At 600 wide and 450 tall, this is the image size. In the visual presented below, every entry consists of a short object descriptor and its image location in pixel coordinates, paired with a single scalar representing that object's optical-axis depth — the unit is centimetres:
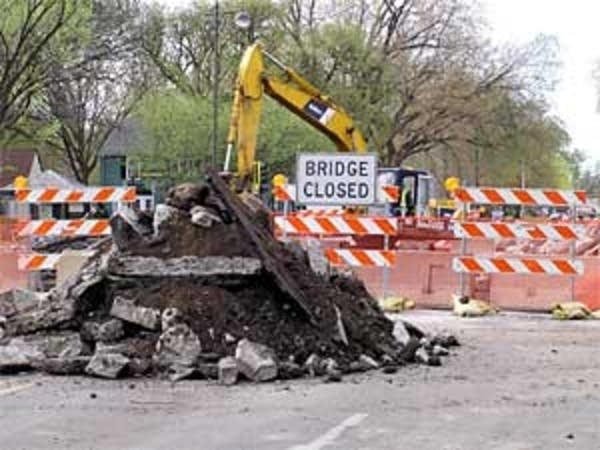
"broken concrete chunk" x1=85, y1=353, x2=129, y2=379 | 1205
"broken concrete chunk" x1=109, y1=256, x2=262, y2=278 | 1337
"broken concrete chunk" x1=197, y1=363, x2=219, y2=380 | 1203
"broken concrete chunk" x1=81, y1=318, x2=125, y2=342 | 1267
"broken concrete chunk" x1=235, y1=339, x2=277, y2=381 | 1193
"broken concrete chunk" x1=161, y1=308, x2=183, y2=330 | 1255
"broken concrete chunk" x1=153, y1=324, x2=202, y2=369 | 1226
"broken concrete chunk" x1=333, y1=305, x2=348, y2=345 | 1307
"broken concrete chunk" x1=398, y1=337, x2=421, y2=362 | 1328
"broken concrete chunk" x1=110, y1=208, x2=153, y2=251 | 1378
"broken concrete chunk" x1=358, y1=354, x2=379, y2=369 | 1270
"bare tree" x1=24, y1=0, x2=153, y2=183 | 4794
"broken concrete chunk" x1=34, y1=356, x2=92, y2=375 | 1230
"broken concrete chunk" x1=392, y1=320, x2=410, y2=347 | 1384
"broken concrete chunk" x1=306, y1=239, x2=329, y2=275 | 1438
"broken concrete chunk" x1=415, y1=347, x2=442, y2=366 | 1320
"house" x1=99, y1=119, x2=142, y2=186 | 7188
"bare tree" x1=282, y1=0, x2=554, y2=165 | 5709
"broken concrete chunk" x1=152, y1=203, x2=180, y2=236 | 1396
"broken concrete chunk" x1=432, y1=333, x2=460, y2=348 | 1480
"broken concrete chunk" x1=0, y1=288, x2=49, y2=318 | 1477
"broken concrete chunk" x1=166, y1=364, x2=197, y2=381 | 1201
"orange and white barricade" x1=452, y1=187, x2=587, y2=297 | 1911
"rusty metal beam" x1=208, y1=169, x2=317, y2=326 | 1322
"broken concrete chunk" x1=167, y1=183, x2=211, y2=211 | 1427
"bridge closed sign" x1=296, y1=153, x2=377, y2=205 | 1878
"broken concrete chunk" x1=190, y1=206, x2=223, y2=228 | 1383
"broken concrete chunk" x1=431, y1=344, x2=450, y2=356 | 1382
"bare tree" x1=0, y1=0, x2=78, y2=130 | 4266
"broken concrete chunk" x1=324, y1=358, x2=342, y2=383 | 1200
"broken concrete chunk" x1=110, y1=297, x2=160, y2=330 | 1272
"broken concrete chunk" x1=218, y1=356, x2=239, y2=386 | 1182
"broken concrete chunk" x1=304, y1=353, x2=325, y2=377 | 1224
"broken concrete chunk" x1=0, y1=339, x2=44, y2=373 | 1245
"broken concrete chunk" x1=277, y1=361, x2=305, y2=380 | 1211
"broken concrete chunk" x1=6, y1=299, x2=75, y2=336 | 1320
